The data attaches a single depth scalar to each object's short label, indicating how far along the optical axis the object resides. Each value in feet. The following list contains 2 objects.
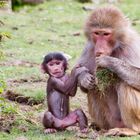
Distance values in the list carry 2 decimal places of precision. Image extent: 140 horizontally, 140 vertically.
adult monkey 52.31
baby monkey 52.85
